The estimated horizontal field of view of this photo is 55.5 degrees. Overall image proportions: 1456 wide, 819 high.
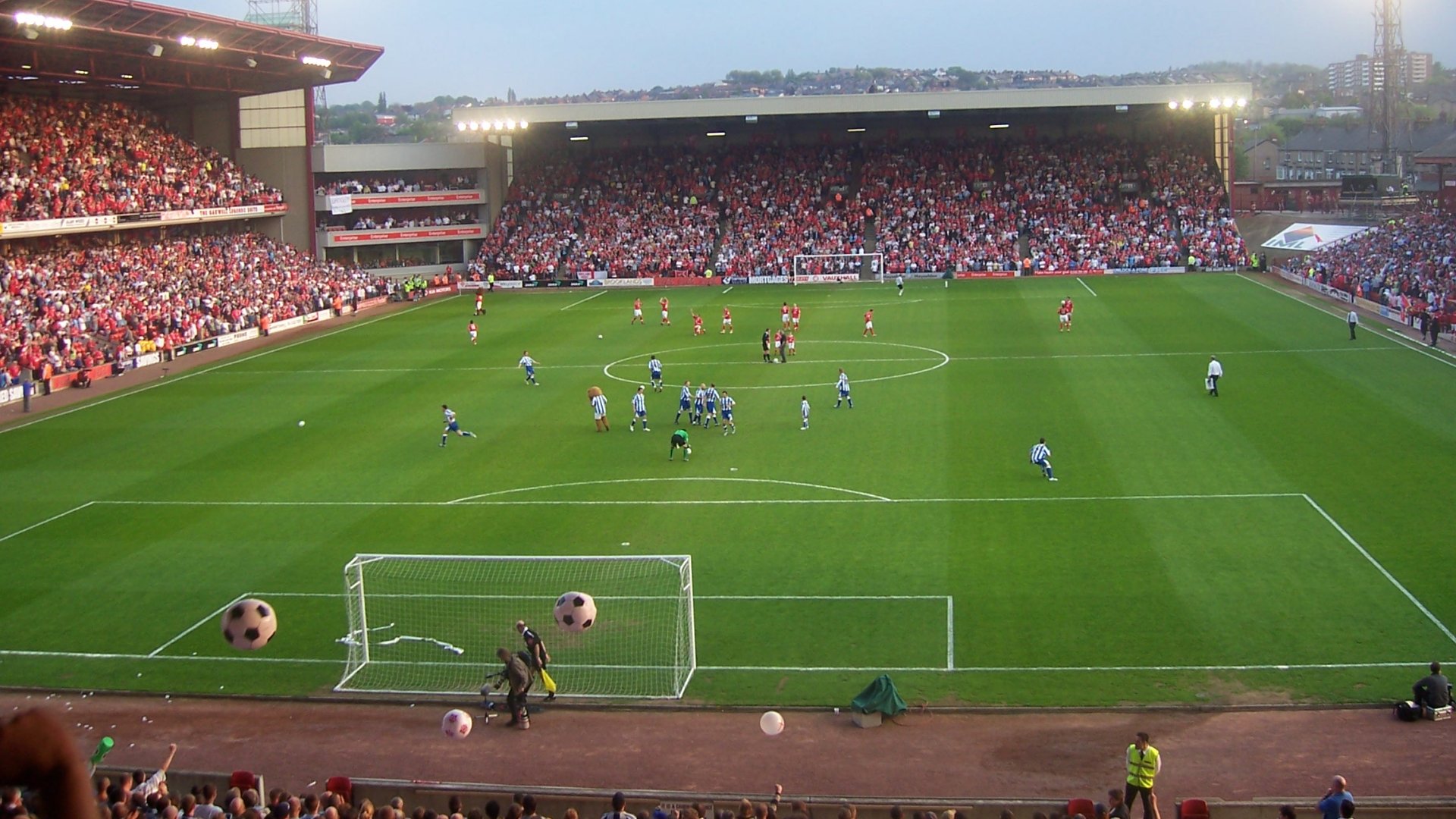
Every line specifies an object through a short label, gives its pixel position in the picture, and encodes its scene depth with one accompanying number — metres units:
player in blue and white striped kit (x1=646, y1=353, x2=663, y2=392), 43.31
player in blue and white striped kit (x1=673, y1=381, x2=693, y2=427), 38.03
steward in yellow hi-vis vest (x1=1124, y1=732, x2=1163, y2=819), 15.45
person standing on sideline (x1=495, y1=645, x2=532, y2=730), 19.80
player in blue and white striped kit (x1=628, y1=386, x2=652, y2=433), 38.19
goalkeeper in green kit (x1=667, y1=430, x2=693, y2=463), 34.16
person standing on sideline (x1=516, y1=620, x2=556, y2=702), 20.47
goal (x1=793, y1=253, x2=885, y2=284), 75.25
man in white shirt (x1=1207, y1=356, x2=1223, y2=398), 39.38
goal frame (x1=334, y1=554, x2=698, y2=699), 21.95
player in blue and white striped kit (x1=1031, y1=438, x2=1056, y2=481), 31.38
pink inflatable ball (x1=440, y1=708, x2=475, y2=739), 18.69
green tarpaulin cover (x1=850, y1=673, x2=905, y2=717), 19.47
